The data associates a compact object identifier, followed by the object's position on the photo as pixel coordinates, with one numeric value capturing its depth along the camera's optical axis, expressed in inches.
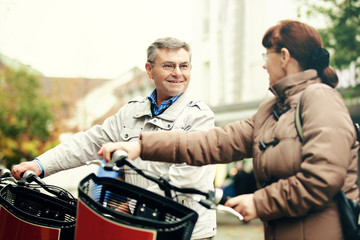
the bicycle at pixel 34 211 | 87.4
